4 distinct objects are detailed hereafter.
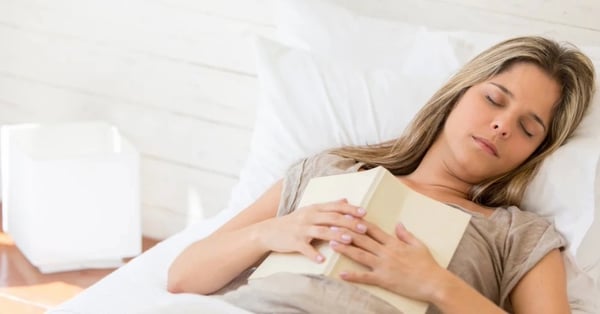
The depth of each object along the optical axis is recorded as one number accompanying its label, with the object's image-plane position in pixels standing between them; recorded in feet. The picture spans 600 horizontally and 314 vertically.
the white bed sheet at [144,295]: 7.71
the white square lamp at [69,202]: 10.39
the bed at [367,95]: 8.35
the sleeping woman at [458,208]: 7.89
